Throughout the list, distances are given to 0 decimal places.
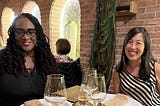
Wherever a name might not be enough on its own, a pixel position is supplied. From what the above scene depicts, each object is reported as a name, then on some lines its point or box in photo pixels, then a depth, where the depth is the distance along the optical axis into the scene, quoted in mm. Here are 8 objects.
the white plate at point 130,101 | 1211
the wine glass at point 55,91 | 909
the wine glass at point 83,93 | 1027
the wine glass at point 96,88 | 985
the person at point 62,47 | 3555
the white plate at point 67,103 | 1094
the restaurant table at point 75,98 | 1130
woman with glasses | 1469
